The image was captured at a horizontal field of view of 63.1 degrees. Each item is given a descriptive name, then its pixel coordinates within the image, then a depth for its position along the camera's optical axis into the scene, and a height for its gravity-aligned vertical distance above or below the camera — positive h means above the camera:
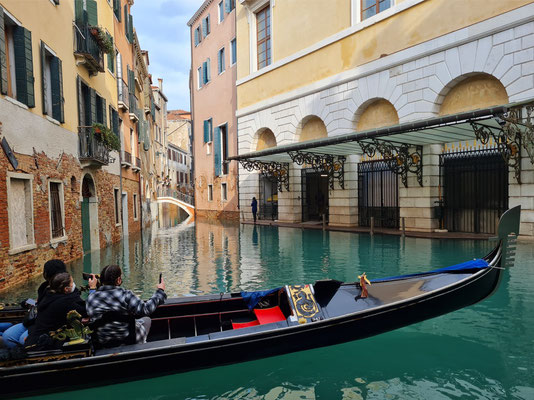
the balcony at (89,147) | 11.79 +1.19
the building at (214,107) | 26.42 +5.23
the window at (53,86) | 9.92 +2.40
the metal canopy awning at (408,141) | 10.91 +1.39
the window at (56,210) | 10.05 -0.47
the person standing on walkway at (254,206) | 23.20 -1.07
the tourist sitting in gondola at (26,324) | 4.34 -1.35
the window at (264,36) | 21.93 +7.71
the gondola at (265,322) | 3.89 -1.46
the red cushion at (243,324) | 5.01 -1.60
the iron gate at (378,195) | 16.77 -0.47
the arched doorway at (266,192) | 23.36 -0.36
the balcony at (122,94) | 16.86 +3.74
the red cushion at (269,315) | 4.95 -1.50
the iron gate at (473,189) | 13.21 -0.26
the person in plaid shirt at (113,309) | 4.00 -1.11
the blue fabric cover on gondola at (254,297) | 5.16 -1.33
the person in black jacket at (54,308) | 3.96 -1.07
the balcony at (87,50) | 11.55 +3.88
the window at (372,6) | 15.75 +6.53
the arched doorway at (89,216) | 13.07 -0.79
